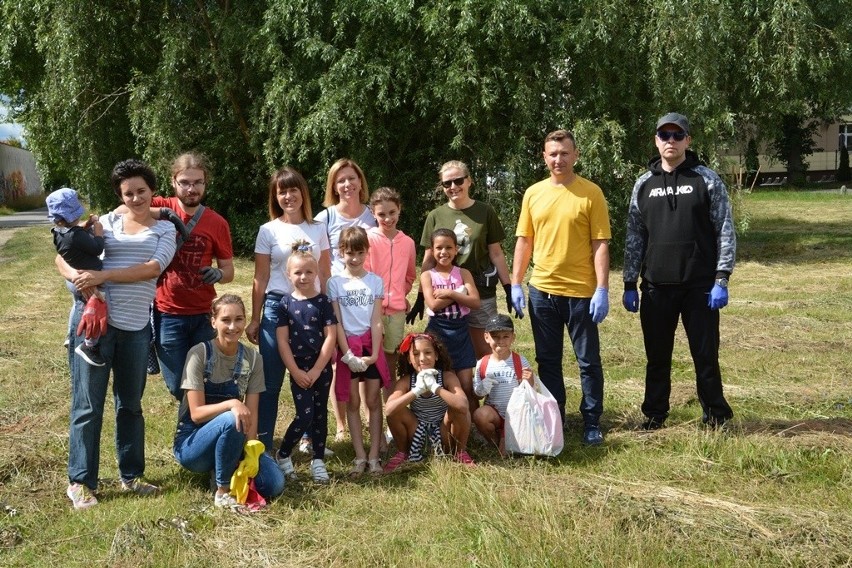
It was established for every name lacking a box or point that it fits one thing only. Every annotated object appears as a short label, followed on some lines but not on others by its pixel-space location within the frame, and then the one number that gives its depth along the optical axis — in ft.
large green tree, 44.11
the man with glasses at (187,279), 15.14
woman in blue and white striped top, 13.93
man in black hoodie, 16.79
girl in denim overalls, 13.98
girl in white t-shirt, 15.81
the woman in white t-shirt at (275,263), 15.81
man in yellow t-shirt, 16.83
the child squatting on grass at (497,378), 16.51
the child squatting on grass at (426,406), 15.83
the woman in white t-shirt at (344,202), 17.21
